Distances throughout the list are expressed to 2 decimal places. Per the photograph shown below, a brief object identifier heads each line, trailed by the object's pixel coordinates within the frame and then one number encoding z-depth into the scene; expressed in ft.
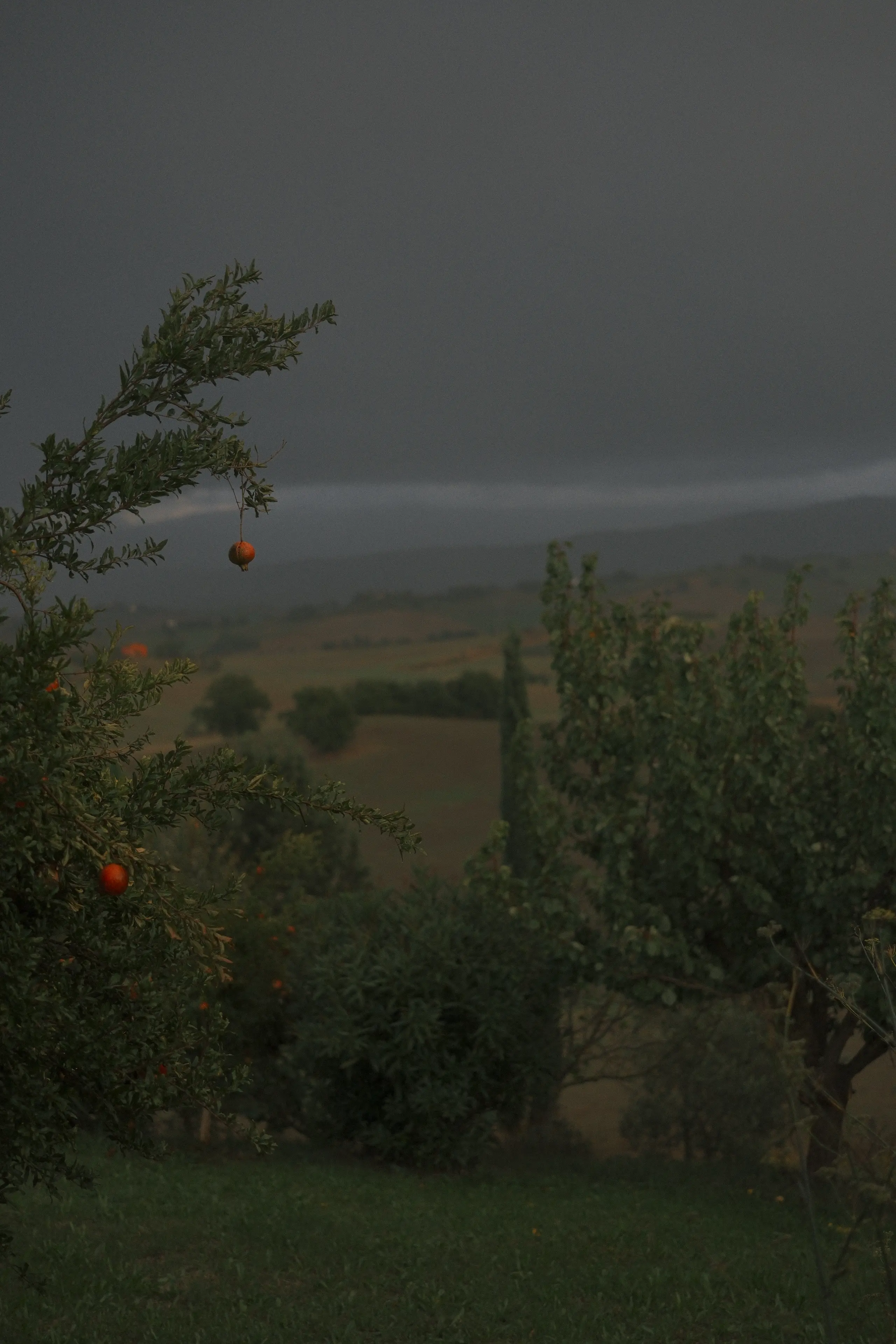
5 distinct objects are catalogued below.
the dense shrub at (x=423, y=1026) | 34.91
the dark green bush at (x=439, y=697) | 185.68
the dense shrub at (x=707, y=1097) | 47.24
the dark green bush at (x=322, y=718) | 160.97
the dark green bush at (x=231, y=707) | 156.15
